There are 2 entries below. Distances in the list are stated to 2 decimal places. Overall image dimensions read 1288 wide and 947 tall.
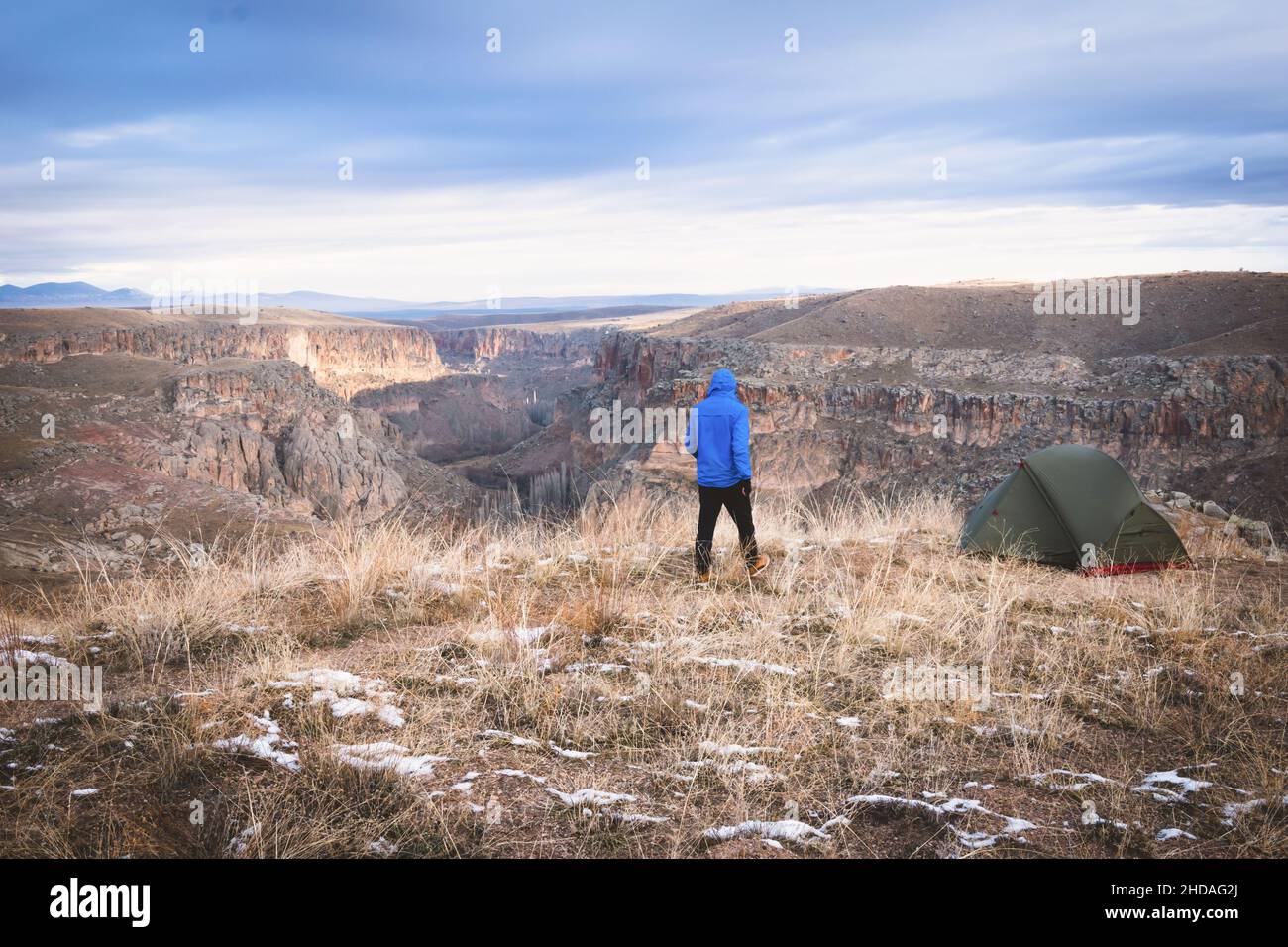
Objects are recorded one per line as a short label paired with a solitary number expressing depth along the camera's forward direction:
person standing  6.86
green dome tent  8.62
